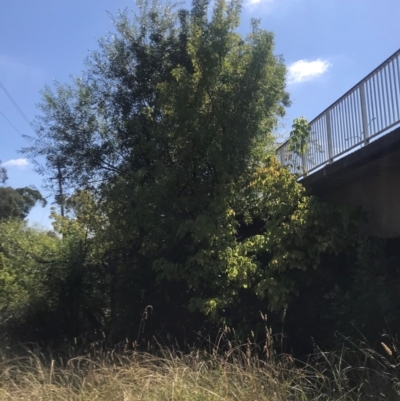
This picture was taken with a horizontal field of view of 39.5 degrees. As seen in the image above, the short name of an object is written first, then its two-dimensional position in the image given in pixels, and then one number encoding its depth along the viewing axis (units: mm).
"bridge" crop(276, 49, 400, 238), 7586
